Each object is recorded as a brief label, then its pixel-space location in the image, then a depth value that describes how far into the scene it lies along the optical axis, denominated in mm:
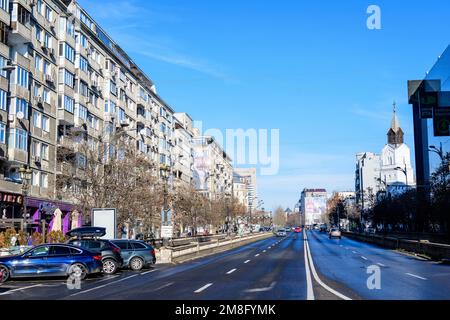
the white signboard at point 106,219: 36281
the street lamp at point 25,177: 33656
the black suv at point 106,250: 26609
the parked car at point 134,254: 29375
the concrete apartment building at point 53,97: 46625
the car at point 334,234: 87688
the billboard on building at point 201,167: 131988
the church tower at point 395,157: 161625
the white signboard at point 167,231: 36781
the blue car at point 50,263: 22875
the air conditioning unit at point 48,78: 53778
